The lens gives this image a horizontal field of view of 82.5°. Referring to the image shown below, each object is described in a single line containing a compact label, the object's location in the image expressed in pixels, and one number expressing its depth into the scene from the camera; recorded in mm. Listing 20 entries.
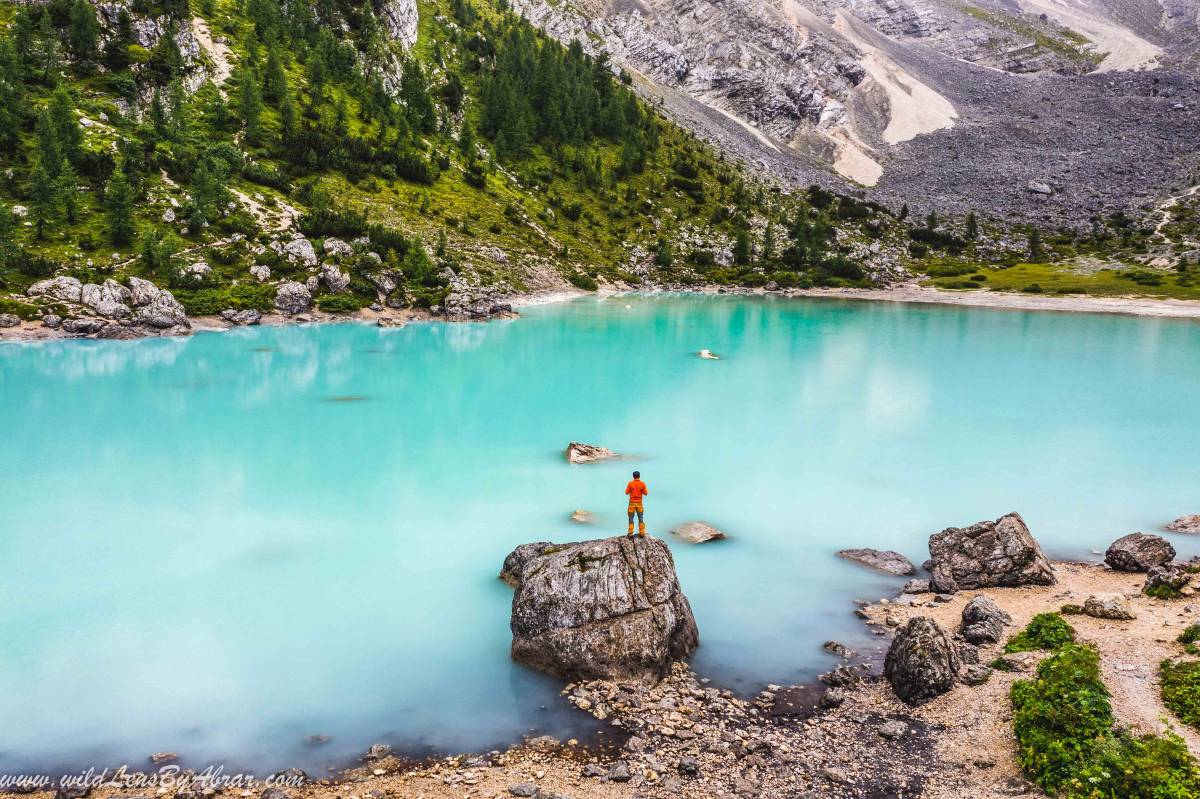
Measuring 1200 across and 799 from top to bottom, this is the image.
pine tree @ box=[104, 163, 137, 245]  61562
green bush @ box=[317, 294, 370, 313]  67062
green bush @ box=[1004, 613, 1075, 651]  13945
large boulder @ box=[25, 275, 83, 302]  54938
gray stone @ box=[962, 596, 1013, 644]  14727
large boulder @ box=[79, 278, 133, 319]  55969
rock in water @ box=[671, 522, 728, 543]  21391
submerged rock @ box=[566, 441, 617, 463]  28938
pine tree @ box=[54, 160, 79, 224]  62719
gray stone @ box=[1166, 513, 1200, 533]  22125
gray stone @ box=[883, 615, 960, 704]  12906
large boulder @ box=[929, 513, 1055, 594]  17828
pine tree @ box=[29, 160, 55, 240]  61156
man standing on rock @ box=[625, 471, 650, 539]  18566
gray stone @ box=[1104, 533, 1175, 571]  18391
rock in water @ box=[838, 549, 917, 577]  19344
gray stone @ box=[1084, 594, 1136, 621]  14759
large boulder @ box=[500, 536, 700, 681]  13898
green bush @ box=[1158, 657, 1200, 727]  10461
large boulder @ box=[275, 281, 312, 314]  65062
